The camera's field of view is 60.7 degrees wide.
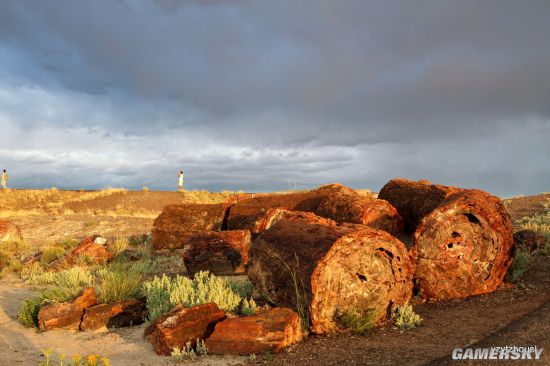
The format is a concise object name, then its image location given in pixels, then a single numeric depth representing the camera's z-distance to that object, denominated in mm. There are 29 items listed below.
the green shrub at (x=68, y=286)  8383
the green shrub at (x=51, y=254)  14516
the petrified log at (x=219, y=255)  10336
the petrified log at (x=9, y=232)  18592
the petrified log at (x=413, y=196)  10030
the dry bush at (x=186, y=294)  7454
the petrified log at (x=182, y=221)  13820
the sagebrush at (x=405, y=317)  6719
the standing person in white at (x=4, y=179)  42562
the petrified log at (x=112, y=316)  7547
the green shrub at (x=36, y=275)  11289
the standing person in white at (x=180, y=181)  40956
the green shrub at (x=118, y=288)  8234
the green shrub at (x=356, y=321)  6535
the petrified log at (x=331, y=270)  6473
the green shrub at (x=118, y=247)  14422
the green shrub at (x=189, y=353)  5826
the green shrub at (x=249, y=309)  7119
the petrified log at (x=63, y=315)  7598
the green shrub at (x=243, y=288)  8570
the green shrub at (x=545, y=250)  11000
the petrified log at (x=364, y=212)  9258
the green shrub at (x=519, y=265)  9203
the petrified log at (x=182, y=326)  6121
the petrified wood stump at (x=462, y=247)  7980
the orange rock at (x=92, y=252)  13281
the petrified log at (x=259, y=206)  11492
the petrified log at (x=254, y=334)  5867
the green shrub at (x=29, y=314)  7910
